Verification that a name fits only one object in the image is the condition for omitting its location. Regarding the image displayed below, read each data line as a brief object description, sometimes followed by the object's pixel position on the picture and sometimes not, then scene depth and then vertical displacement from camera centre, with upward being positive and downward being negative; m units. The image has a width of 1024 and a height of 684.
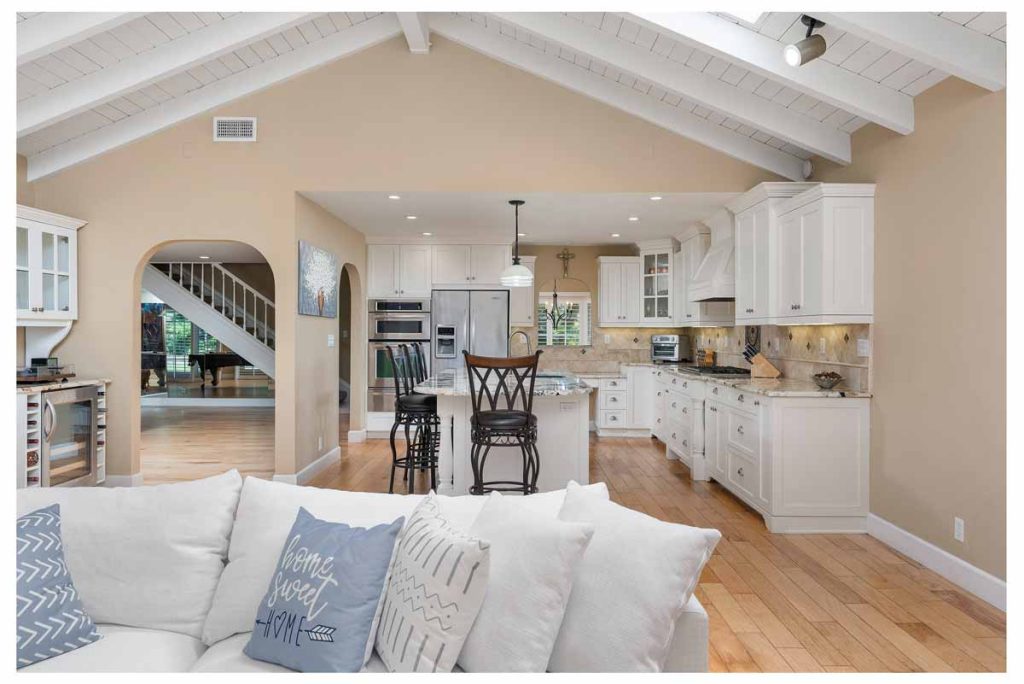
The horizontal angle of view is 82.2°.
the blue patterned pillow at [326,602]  1.52 -0.70
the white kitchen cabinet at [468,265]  7.43 +0.94
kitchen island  4.49 -0.82
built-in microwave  7.38 +0.25
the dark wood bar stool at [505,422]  3.88 -0.57
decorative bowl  4.12 -0.30
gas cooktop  5.58 -0.30
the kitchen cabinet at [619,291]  7.75 +0.63
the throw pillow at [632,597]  1.43 -0.65
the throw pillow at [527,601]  1.45 -0.66
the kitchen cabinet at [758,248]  4.66 +0.76
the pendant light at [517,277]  5.33 +0.57
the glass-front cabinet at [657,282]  7.45 +0.74
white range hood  5.60 +0.72
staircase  9.95 +0.59
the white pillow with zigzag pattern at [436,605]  1.46 -0.68
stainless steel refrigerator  7.42 +0.16
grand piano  11.46 -0.44
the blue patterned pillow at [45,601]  1.57 -0.73
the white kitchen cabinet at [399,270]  7.43 +0.87
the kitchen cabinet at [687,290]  6.38 +0.60
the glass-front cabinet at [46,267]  4.54 +0.58
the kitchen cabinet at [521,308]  7.59 +0.40
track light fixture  3.20 +1.58
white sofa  1.71 -0.67
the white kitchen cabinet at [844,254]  4.06 +0.59
